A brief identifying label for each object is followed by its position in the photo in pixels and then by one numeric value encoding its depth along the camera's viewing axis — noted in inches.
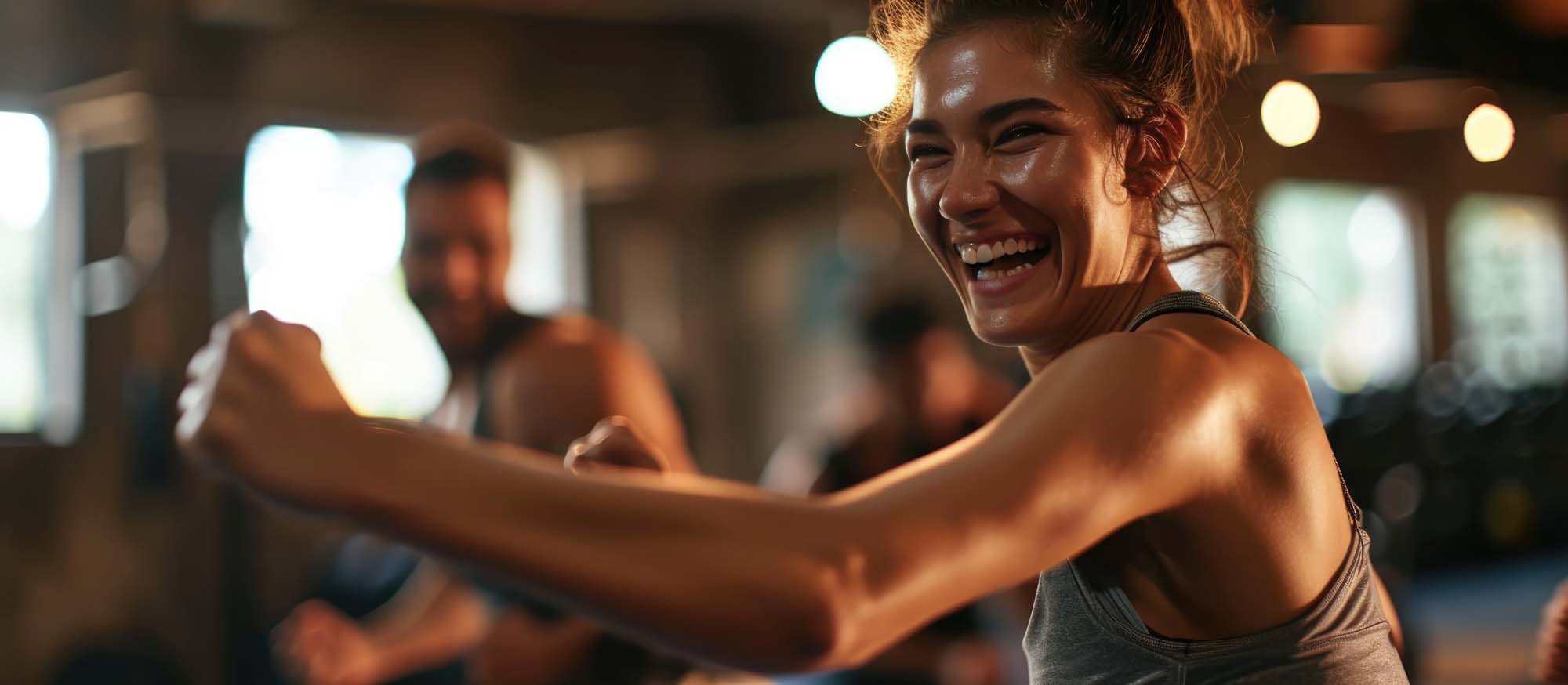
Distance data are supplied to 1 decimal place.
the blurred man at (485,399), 93.0
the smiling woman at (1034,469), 25.4
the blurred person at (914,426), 118.9
